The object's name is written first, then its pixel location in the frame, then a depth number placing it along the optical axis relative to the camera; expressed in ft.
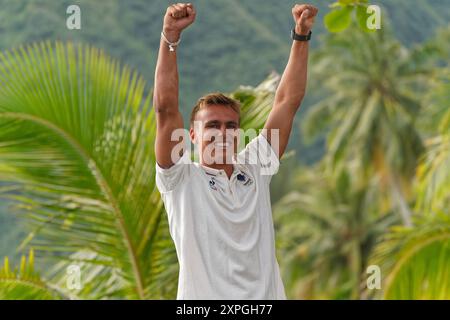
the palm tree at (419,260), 49.26
